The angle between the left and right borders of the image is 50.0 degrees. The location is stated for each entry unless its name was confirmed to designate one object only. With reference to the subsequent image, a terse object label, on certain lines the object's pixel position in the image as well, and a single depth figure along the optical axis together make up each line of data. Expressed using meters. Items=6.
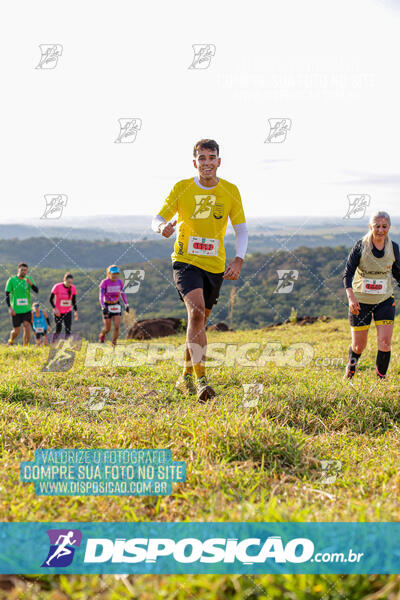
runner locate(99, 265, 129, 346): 10.46
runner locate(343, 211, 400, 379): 4.99
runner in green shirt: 10.90
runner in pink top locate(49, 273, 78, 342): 11.23
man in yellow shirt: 4.30
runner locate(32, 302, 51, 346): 14.38
